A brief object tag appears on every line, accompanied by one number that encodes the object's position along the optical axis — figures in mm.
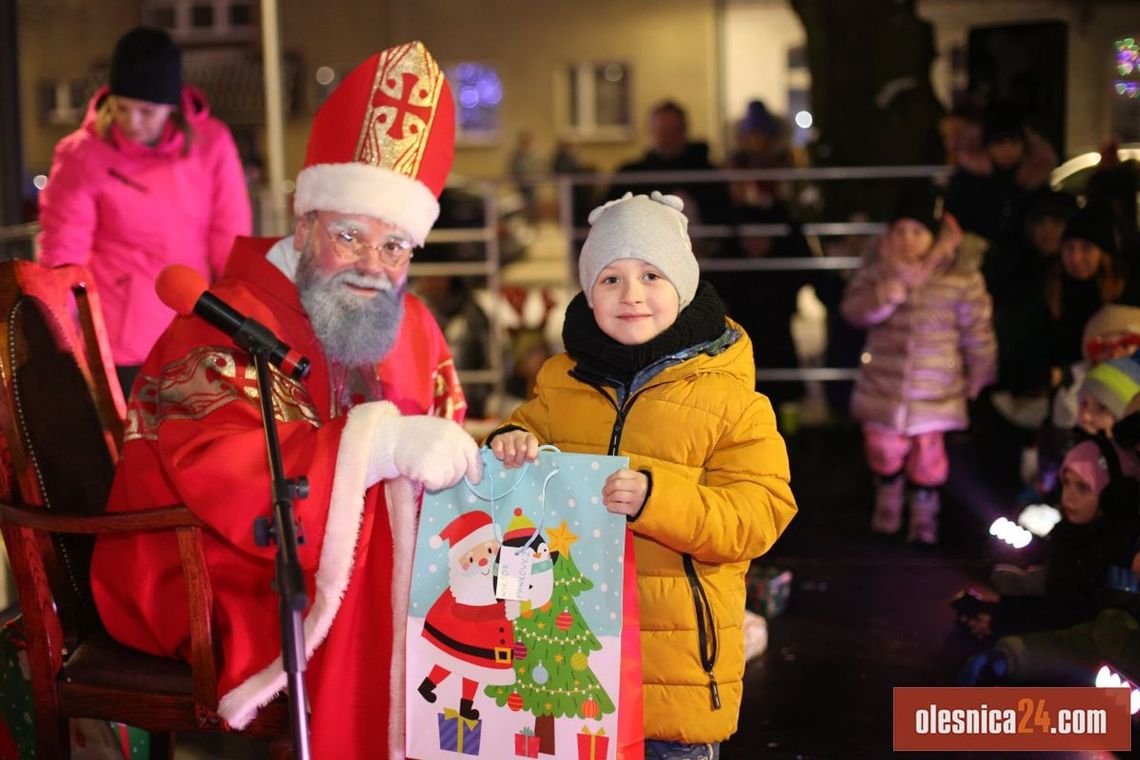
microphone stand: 1892
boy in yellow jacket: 2461
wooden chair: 2496
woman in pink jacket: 4258
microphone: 2133
